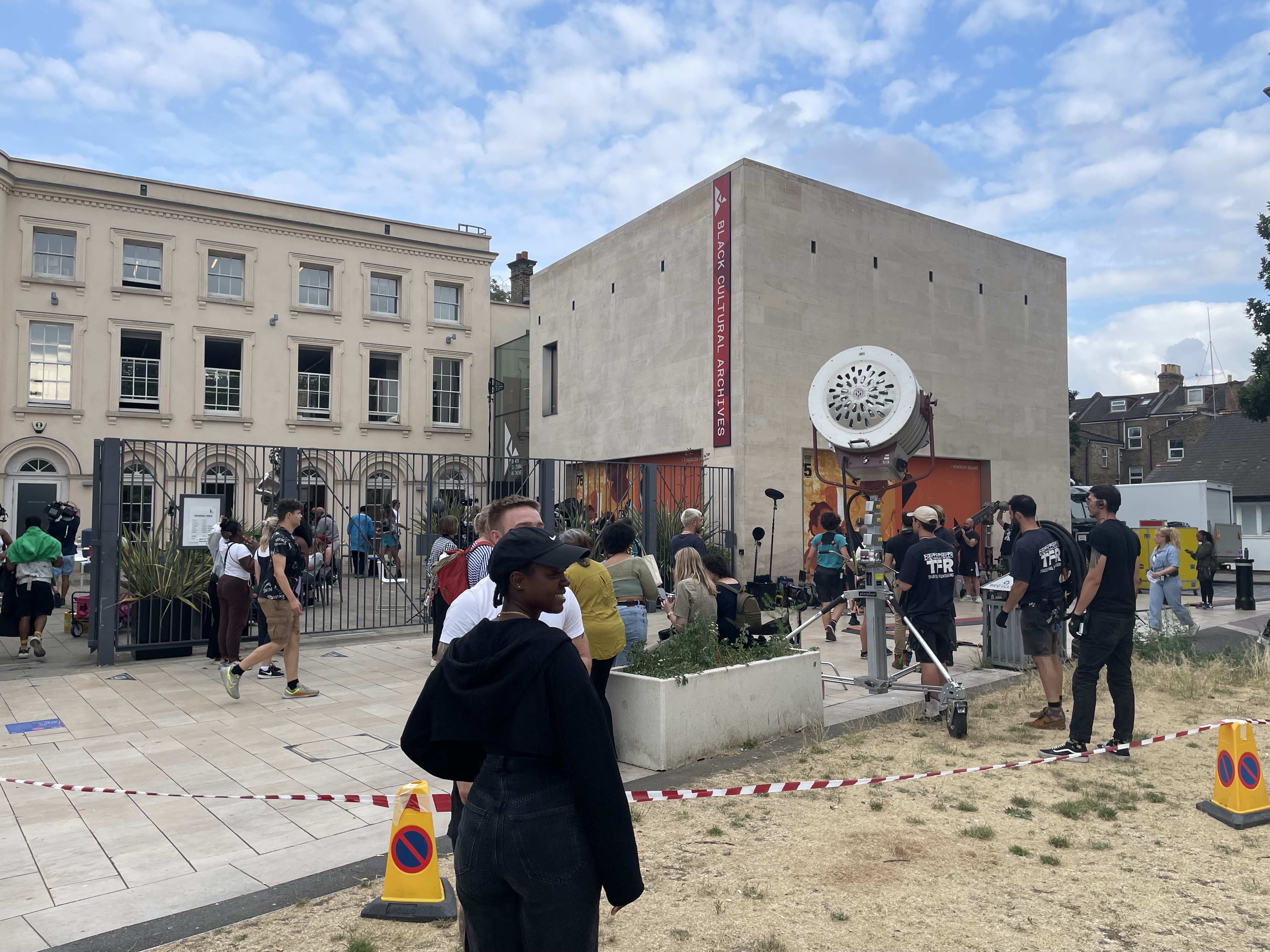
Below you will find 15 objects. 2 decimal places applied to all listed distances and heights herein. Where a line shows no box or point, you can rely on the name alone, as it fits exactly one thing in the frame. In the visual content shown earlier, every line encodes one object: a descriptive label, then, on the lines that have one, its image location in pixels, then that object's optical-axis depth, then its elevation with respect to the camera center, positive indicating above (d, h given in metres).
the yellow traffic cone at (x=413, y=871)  3.66 -1.61
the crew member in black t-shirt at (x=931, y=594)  7.08 -0.75
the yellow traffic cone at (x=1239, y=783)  4.79 -1.59
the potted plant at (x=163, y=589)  9.84 -0.99
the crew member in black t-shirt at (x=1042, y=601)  6.80 -0.76
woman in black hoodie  2.07 -0.73
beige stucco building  21.33 +5.04
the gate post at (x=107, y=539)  9.48 -0.39
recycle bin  9.55 -1.55
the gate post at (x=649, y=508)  14.79 -0.04
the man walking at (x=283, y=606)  7.61 -0.93
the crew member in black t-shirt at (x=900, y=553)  9.48 -0.54
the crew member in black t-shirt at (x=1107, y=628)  5.94 -0.86
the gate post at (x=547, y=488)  13.29 +0.28
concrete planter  5.84 -1.50
